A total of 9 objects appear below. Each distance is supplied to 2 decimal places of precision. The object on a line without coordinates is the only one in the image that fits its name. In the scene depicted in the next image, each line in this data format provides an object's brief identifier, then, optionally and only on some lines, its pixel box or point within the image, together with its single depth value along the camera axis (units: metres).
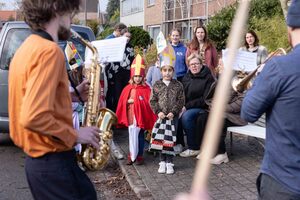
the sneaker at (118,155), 7.10
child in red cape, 6.68
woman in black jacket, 6.98
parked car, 7.55
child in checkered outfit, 6.43
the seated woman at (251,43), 7.82
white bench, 6.51
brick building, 24.23
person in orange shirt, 2.44
